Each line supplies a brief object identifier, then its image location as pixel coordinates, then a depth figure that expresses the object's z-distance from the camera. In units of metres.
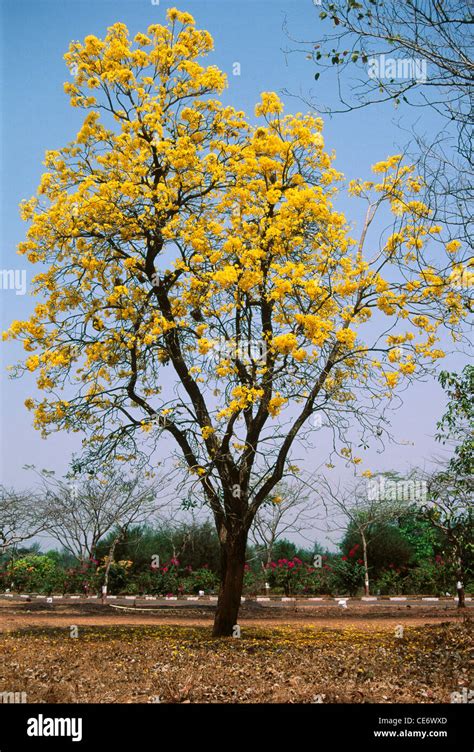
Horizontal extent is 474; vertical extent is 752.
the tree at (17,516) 16.95
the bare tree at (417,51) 6.36
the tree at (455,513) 10.61
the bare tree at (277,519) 18.77
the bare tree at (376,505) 18.00
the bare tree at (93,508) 17.67
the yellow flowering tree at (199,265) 10.02
